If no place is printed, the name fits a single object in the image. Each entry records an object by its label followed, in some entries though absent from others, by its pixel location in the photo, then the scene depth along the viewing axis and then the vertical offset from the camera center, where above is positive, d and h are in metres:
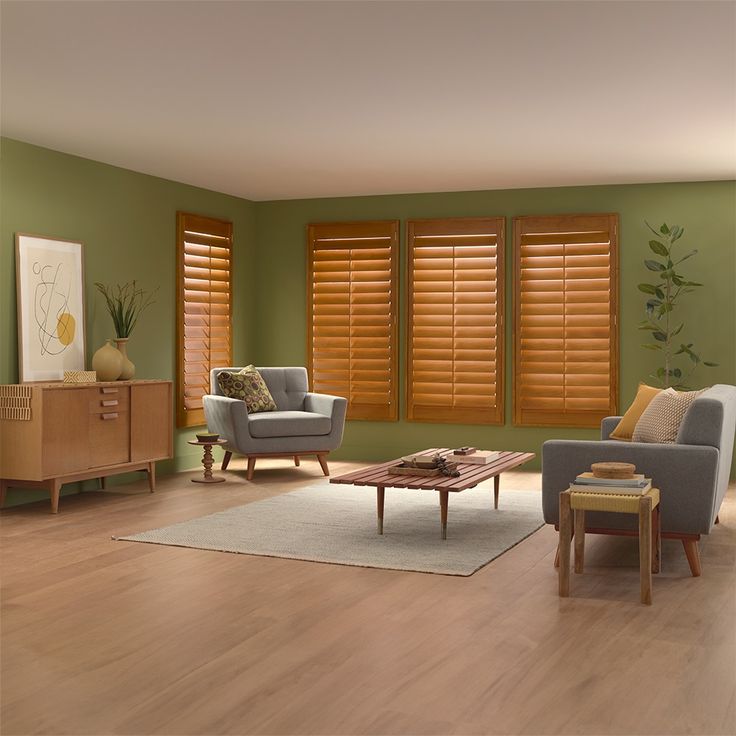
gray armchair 7.52 -0.79
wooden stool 4.03 -0.80
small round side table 7.52 -1.09
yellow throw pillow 5.61 -0.51
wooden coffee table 5.08 -0.83
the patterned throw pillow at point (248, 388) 7.85 -0.52
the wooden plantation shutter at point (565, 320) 8.32 +0.07
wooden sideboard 6.04 -0.72
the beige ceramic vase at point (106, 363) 6.77 -0.28
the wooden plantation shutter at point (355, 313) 9.00 +0.12
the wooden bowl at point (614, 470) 4.19 -0.62
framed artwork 6.49 +0.12
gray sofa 4.43 -0.66
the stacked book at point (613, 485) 4.13 -0.68
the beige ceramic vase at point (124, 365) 6.93 -0.29
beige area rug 4.91 -1.18
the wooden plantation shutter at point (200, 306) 8.23 +0.16
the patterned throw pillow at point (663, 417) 4.90 -0.46
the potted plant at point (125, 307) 7.08 +0.13
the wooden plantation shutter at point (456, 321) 8.66 +0.06
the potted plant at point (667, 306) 7.80 +0.19
